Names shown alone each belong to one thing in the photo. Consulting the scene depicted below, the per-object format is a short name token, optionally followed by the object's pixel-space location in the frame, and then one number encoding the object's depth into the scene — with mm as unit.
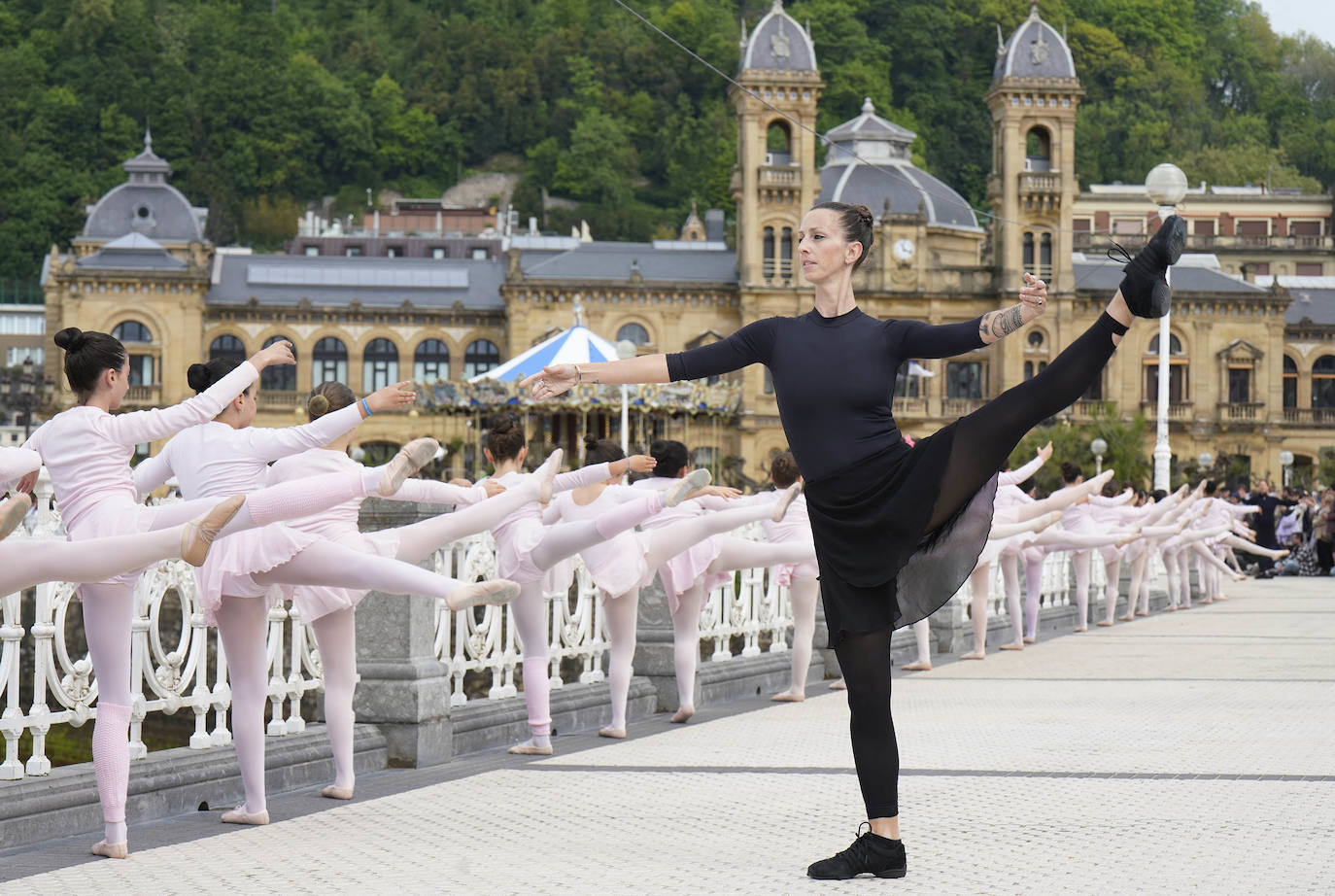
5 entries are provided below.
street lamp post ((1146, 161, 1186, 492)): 26156
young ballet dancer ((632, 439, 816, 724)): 10305
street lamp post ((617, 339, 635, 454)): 36844
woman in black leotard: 5656
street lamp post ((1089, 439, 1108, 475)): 46906
